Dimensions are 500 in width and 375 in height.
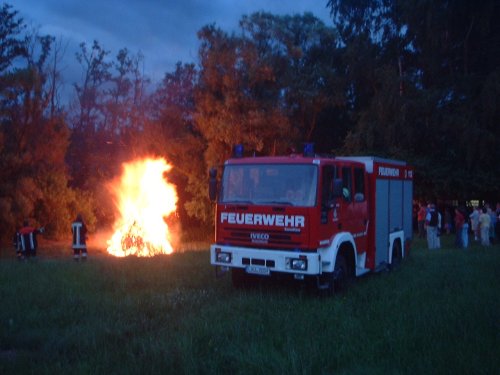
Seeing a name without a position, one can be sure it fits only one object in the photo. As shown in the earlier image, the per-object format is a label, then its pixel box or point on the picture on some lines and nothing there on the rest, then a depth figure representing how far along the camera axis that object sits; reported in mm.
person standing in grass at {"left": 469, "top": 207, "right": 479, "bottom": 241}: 22359
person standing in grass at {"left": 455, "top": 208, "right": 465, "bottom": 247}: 20078
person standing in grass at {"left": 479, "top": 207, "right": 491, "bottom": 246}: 20953
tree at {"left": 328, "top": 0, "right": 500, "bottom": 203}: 27469
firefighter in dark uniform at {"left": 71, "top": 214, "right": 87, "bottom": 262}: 17531
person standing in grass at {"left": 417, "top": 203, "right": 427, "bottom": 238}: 25428
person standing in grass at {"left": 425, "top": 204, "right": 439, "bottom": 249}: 20094
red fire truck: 9750
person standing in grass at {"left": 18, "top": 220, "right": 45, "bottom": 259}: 18328
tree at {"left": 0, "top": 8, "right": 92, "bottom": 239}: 26922
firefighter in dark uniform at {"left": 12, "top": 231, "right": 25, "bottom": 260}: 18348
